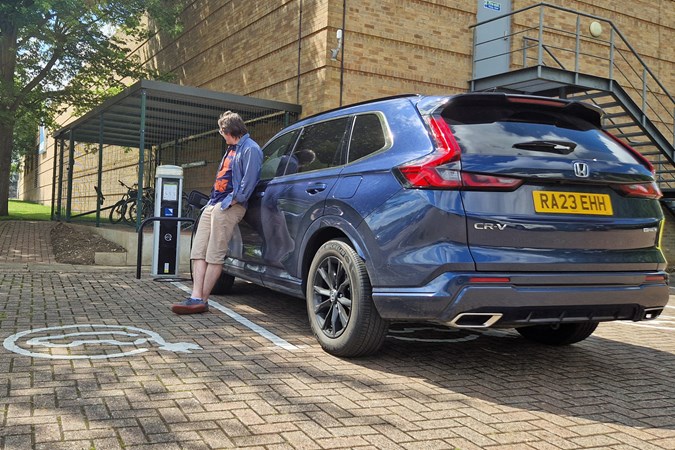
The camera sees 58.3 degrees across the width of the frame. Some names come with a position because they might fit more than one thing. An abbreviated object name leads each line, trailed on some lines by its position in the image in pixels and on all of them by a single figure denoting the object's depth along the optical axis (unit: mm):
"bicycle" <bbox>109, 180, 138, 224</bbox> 16761
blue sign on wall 13672
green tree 17516
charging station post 8680
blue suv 3555
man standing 5570
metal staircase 11836
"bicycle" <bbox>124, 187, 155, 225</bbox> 16016
